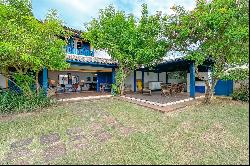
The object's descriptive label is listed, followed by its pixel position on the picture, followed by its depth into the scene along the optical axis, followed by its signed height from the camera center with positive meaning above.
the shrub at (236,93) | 6.77 -0.73
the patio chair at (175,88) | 10.10 -0.56
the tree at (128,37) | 7.85 +3.21
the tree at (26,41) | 5.03 +1.87
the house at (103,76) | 9.10 +0.64
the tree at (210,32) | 5.49 +2.68
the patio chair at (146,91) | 10.37 -0.85
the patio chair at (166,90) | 9.59 -0.69
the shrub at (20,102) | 6.05 -1.15
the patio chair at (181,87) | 10.62 -0.49
